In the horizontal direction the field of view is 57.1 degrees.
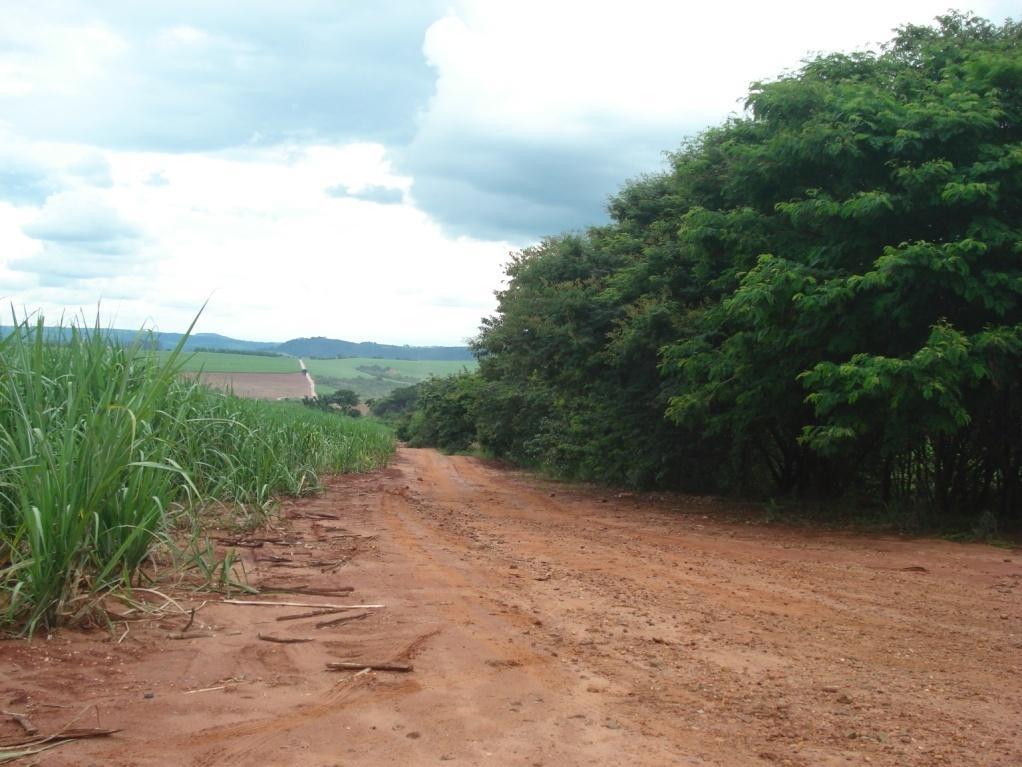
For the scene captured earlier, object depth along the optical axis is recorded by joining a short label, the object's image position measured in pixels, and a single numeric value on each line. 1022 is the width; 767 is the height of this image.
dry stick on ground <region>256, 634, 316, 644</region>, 5.32
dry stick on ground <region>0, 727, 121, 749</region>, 3.76
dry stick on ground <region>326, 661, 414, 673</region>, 4.90
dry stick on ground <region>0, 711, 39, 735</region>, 3.87
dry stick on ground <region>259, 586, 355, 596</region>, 6.58
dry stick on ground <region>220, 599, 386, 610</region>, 6.08
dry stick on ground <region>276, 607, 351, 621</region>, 5.84
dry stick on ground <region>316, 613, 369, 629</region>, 5.73
